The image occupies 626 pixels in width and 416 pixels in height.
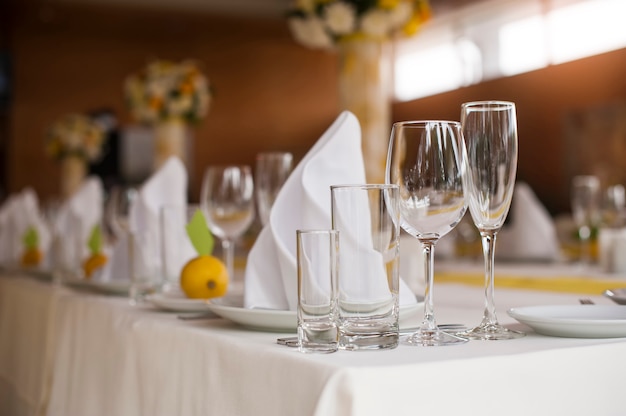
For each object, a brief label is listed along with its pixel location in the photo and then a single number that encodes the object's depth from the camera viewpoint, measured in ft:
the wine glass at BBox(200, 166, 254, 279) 5.79
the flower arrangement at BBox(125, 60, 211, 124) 16.31
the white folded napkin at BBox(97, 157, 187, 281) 6.74
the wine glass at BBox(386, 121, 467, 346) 3.36
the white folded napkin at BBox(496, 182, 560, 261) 10.77
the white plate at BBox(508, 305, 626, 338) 3.42
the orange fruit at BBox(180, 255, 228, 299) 5.18
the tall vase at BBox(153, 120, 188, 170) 16.80
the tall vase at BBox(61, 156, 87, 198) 23.18
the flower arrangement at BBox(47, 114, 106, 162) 22.61
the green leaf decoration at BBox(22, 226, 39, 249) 9.52
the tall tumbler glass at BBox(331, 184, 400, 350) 3.18
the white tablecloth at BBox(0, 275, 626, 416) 2.82
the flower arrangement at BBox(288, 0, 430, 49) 10.43
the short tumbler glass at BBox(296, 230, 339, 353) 3.17
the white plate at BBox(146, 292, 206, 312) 4.79
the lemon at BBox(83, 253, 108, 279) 7.02
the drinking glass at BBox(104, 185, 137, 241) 7.45
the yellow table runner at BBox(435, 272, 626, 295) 6.90
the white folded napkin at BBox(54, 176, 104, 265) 8.07
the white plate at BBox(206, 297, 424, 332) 3.77
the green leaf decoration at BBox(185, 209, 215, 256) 5.41
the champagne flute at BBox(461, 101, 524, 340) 3.56
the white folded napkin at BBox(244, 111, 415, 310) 4.16
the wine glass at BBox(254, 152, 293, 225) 5.68
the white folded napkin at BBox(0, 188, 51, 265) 10.75
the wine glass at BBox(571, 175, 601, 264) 8.68
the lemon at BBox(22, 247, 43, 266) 9.29
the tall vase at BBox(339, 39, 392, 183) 10.71
